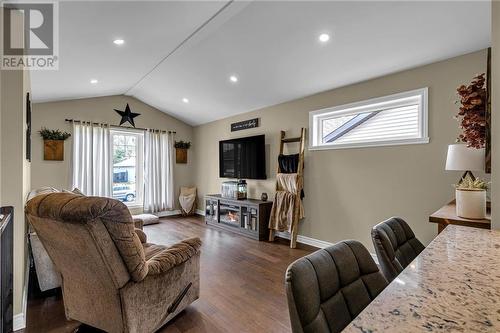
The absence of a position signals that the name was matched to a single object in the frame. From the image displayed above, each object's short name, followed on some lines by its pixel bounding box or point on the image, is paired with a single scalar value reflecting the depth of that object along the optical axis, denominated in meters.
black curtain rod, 4.96
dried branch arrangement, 1.59
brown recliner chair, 1.41
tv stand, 4.27
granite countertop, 0.55
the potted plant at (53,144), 4.64
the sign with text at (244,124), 4.84
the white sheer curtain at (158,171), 5.95
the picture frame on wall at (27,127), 2.38
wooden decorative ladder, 3.83
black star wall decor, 5.58
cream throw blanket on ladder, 3.89
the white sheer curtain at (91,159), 4.98
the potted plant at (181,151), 6.43
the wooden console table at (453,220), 1.46
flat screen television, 4.61
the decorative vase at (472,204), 1.53
